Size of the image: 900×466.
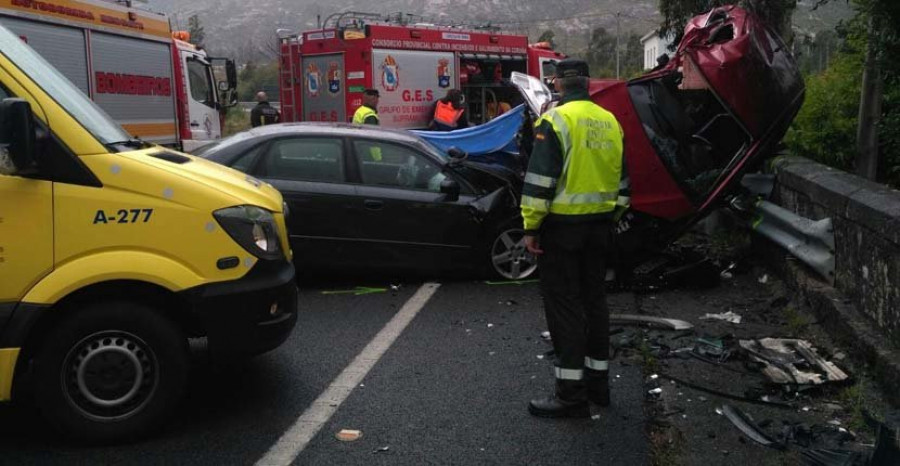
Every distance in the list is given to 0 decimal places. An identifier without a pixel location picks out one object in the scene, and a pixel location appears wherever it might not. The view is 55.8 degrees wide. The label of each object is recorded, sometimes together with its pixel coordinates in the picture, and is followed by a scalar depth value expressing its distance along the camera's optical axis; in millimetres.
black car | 7789
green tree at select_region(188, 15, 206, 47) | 58862
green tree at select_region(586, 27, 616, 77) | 57188
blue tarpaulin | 10133
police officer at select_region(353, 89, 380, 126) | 11633
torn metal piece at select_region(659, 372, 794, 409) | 4848
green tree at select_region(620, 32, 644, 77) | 54894
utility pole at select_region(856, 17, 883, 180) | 6953
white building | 55544
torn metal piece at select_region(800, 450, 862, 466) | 3941
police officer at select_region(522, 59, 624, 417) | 4719
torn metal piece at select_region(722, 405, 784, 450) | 4314
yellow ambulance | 4105
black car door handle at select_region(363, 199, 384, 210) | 7828
